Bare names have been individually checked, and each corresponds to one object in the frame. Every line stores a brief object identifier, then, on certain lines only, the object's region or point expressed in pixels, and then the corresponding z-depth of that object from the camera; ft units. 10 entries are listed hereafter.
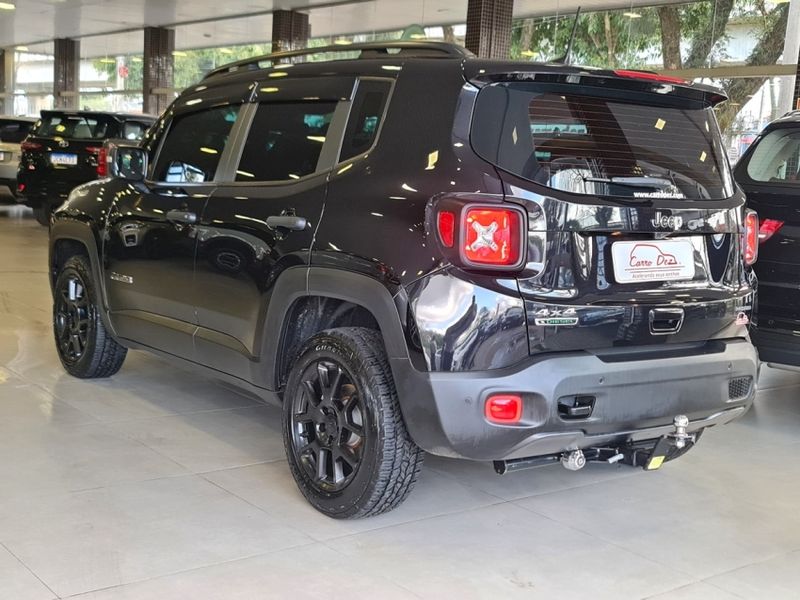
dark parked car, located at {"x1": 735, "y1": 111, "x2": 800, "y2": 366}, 15.70
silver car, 48.29
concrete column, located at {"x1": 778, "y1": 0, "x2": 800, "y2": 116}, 43.88
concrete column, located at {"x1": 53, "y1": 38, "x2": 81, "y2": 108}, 100.01
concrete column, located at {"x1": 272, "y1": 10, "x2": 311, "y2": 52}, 71.05
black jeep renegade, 9.64
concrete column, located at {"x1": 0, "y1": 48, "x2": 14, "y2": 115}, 114.83
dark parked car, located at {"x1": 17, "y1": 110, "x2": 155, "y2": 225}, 40.78
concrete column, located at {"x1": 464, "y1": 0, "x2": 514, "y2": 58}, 49.37
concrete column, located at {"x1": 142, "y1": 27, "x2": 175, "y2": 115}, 85.92
